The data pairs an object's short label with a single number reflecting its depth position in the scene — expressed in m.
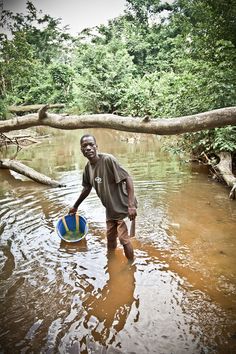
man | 3.68
